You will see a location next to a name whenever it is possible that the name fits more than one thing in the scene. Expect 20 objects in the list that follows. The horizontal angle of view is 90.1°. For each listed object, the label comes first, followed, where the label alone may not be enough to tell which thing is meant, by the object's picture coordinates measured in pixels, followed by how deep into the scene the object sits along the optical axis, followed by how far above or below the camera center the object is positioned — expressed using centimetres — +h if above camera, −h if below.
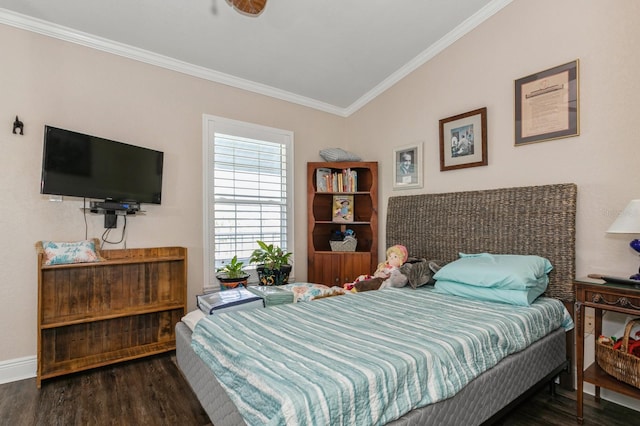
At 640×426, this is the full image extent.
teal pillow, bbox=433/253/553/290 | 204 -38
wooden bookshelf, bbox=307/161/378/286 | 362 -13
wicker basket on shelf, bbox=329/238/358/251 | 369 -35
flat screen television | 228 +36
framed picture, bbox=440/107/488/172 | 279 +68
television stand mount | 254 +4
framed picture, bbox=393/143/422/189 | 333 +52
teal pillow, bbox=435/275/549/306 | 201 -52
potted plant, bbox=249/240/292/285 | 330 -53
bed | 118 -58
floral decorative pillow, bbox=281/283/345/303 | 259 -64
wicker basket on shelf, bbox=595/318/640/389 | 168 -82
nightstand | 169 -51
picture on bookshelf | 382 +8
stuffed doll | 269 -54
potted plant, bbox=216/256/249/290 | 303 -59
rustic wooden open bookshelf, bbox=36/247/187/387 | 234 -75
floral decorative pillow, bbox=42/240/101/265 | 231 -28
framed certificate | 227 +82
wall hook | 234 +65
